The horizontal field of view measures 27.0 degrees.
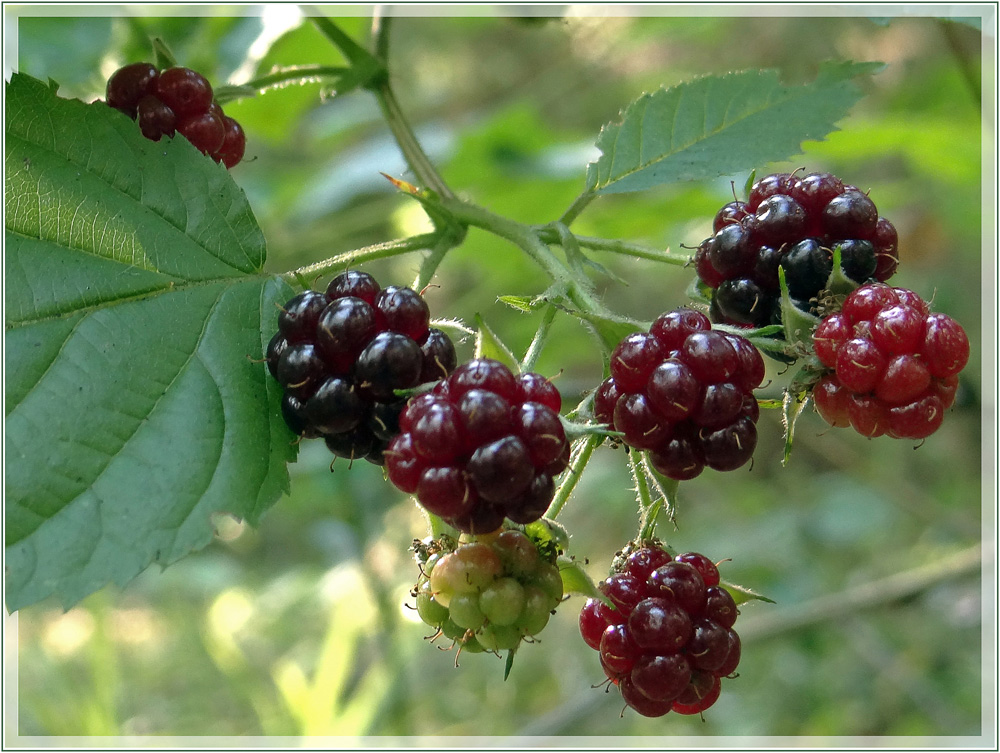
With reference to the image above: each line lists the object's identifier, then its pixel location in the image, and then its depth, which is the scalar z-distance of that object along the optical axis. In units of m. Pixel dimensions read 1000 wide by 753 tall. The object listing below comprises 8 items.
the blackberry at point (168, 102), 0.20
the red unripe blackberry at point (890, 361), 0.18
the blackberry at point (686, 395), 0.18
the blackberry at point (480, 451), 0.17
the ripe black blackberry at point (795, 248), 0.19
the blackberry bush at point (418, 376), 0.18
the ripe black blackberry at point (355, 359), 0.18
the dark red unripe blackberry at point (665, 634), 0.19
